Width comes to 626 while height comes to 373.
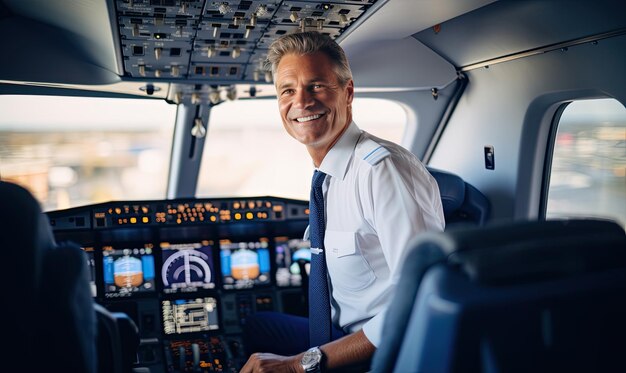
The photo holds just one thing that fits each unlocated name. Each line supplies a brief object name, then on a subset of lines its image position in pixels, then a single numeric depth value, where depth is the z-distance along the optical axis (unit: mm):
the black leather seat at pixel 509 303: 813
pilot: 1486
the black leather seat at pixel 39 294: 992
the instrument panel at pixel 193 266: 2949
